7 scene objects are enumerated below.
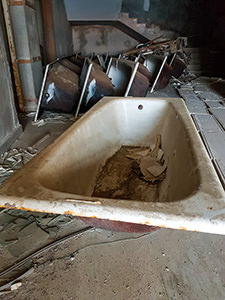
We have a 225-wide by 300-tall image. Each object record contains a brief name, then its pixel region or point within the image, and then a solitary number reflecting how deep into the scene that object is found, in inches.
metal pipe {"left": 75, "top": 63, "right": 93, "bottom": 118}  116.6
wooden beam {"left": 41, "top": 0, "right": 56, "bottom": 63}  185.0
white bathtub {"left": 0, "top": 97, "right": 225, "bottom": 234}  27.6
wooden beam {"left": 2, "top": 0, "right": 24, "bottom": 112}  115.7
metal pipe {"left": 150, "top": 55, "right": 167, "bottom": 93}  174.9
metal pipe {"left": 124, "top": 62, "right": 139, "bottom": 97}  121.6
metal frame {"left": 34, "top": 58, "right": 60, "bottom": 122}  118.3
